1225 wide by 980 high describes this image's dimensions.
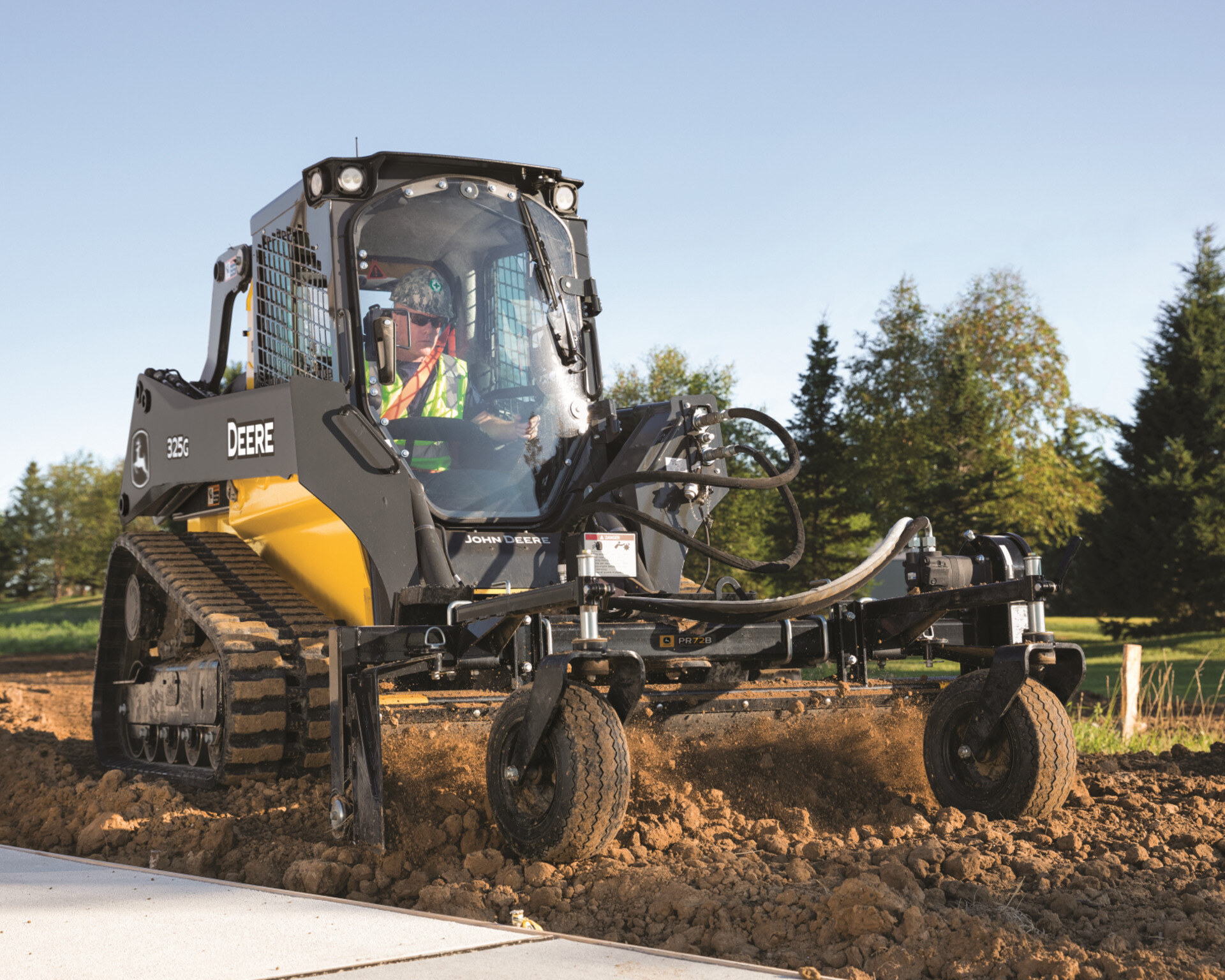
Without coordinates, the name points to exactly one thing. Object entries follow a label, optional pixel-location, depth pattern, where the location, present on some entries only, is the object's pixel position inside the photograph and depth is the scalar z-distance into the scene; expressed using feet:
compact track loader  15.15
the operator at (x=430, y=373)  19.86
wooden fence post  31.94
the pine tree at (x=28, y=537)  223.71
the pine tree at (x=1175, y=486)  88.38
